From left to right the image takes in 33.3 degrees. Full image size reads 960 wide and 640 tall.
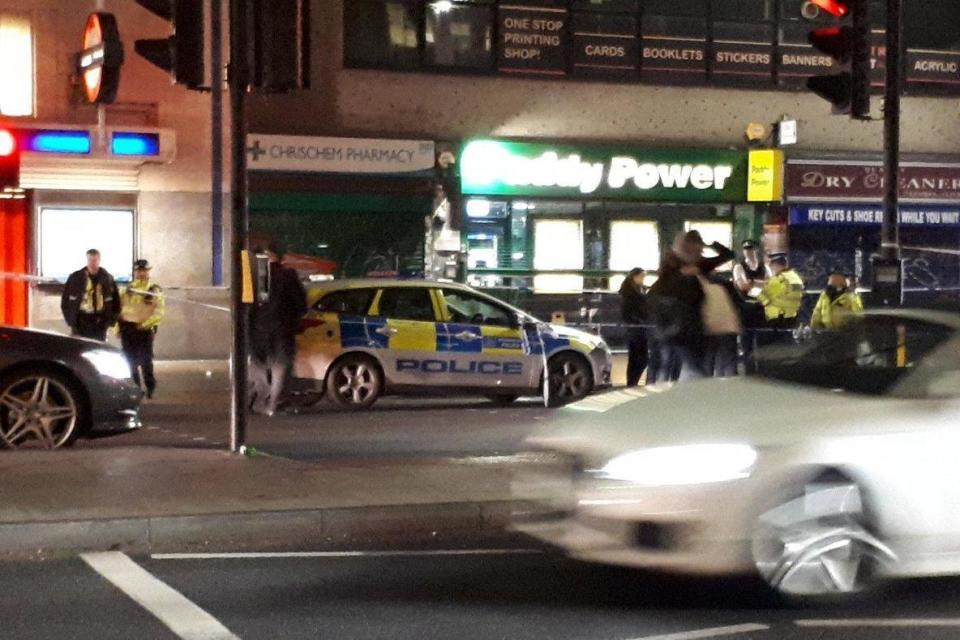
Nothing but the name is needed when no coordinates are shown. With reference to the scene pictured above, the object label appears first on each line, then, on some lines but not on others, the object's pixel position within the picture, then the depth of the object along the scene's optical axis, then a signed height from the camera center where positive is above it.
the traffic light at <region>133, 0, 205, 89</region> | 11.55 +1.46
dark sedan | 12.59 -1.14
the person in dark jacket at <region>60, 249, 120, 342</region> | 17.42 -0.59
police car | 17.16 -1.03
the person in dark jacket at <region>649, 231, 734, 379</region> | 12.63 -0.40
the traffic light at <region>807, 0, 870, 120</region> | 12.43 +1.54
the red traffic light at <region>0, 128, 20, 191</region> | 15.95 +0.87
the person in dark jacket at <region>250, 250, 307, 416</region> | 16.05 -0.80
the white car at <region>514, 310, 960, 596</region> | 7.30 -1.08
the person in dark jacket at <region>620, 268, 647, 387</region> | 19.06 -0.80
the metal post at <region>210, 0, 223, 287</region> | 22.89 +0.91
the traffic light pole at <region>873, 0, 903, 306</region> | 12.92 +0.57
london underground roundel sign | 20.59 +2.49
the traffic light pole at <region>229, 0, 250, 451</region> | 11.77 +0.43
